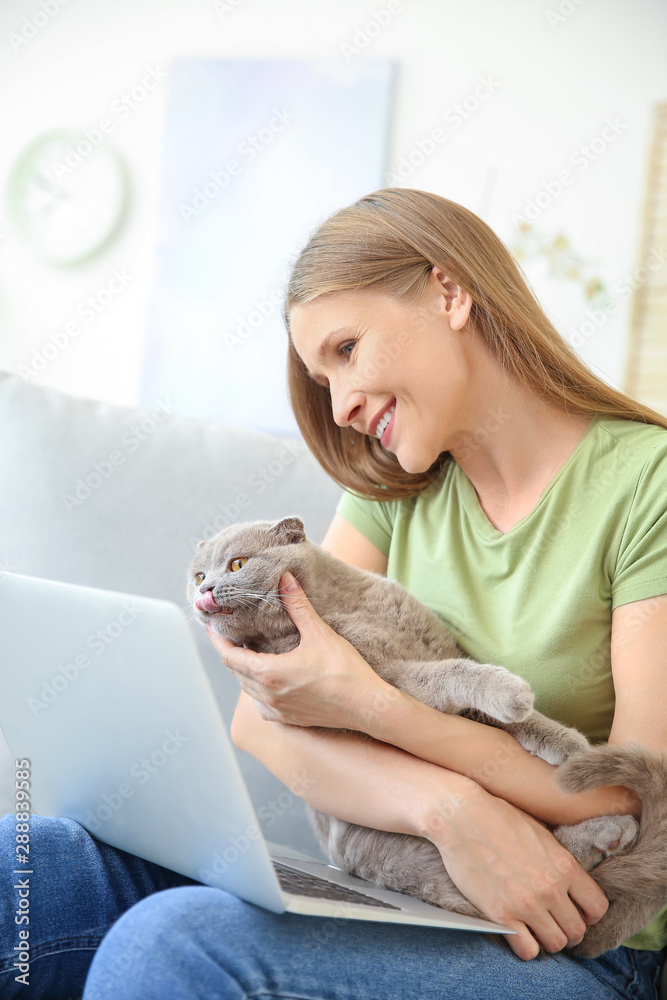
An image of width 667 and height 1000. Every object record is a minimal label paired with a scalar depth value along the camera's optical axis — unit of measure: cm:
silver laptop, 66
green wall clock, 265
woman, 78
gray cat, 90
